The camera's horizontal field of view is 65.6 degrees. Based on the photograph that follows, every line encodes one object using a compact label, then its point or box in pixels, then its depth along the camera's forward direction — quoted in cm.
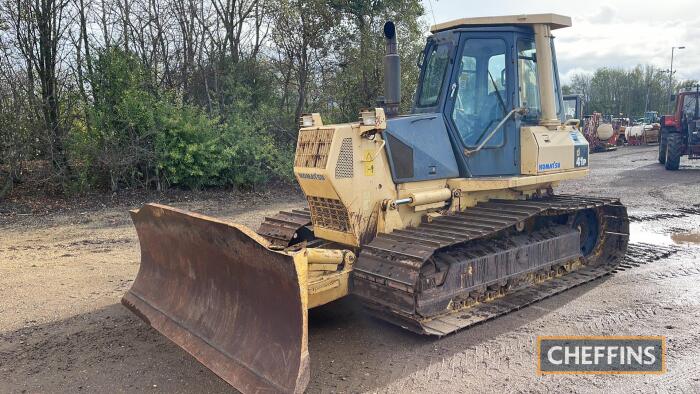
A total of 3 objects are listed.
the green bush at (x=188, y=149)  1184
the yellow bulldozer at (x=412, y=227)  398
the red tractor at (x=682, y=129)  1723
